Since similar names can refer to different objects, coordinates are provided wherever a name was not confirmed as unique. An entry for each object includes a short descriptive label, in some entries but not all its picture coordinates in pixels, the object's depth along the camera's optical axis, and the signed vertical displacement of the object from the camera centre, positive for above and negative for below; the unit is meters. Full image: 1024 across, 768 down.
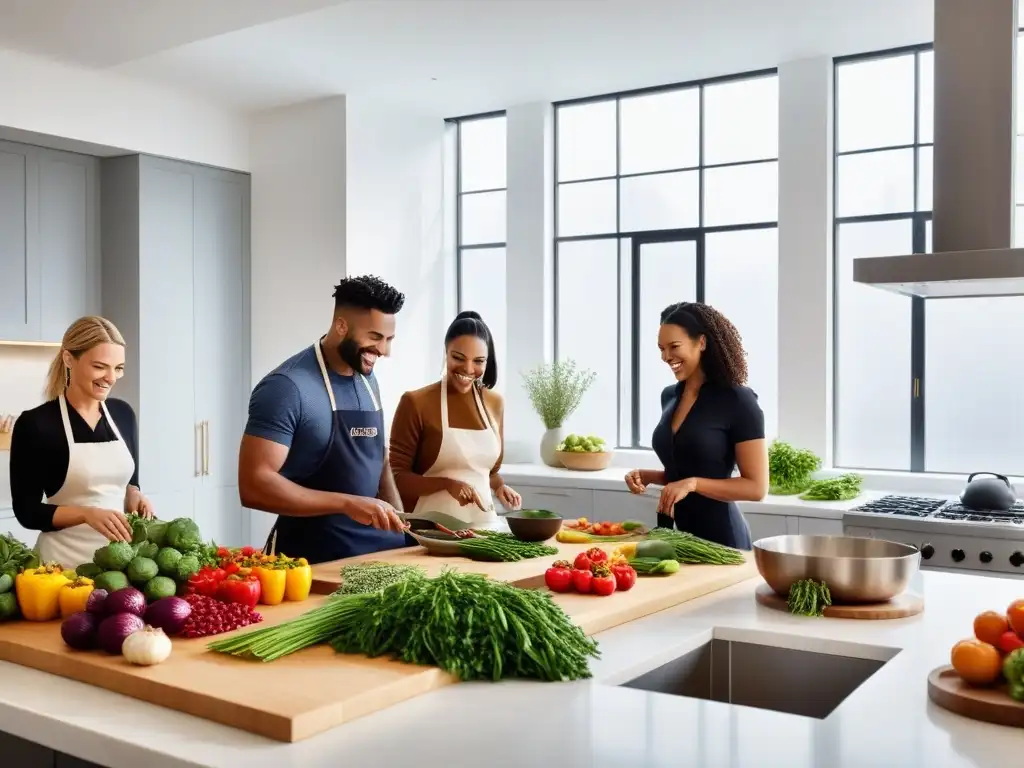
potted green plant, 6.25 -0.15
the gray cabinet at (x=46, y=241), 5.51 +0.78
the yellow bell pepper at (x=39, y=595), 2.13 -0.47
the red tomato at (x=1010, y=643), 1.69 -0.45
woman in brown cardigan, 3.71 -0.23
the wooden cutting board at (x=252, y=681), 1.57 -0.53
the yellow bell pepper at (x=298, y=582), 2.36 -0.49
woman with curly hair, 3.46 -0.19
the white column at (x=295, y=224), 6.18 +0.97
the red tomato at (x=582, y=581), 2.42 -0.50
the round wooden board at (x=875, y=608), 2.33 -0.55
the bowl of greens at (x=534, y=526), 3.16 -0.48
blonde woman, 3.37 -0.24
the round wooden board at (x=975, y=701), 1.60 -0.53
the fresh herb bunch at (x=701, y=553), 2.95 -0.52
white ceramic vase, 6.22 -0.42
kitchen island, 1.47 -0.56
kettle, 4.29 -0.50
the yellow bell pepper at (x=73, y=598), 2.12 -0.48
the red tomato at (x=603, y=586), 2.40 -0.51
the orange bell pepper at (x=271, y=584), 2.30 -0.48
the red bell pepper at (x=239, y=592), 2.20 -0.48
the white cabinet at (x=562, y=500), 5.61 -0.71
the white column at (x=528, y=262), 6.63 +0.78
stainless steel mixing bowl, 2.35 -0.46
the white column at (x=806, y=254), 5.58 +0.70
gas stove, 3.97 -0.64
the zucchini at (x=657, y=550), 2.81 -0.49
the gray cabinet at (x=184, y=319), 5.90 +0.35
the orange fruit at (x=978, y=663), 1.67 -0.48
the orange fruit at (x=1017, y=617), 1.71 -0.41
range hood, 2.53 +0.60
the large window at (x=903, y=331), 5.34 +0.27
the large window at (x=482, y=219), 7.01 +1.13
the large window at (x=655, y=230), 6.01 +0.94
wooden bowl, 5.96 -0.50
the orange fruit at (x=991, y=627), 1.74 -0.44
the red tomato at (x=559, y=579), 2.44 -0.50
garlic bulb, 1.78 -0.49
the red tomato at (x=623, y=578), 2.49 -0.50
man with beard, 2.91 -0.19
